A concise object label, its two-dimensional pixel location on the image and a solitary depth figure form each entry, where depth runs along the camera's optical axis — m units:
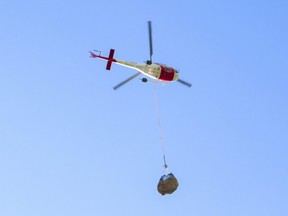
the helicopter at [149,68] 51.69
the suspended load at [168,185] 49.69
